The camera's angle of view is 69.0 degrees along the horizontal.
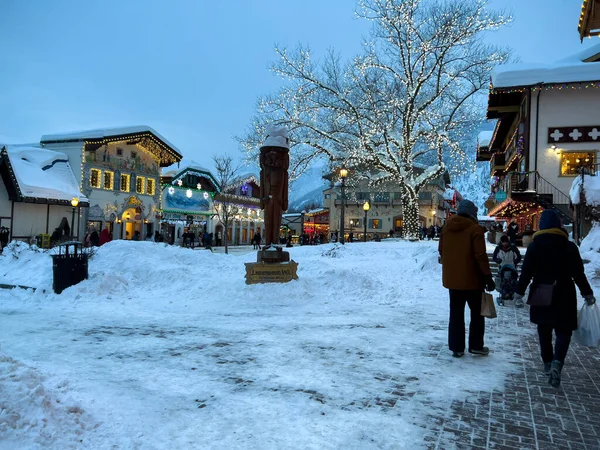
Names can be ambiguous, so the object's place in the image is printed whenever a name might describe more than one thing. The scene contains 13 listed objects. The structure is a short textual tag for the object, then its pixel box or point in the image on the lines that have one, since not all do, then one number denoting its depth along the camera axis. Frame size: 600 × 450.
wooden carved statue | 11.16
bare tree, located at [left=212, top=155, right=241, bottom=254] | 37.50
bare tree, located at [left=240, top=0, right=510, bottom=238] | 24.61
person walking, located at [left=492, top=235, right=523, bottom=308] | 9.75
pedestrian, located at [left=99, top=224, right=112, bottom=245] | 22.16
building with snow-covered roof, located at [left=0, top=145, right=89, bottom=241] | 26.39
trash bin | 10.12
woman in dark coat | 4.39
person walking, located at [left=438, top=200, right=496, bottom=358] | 5.30
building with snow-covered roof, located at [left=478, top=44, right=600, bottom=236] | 22.19
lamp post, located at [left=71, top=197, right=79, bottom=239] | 25.97
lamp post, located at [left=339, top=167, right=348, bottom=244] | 21.34
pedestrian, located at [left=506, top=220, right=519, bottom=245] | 24.11
